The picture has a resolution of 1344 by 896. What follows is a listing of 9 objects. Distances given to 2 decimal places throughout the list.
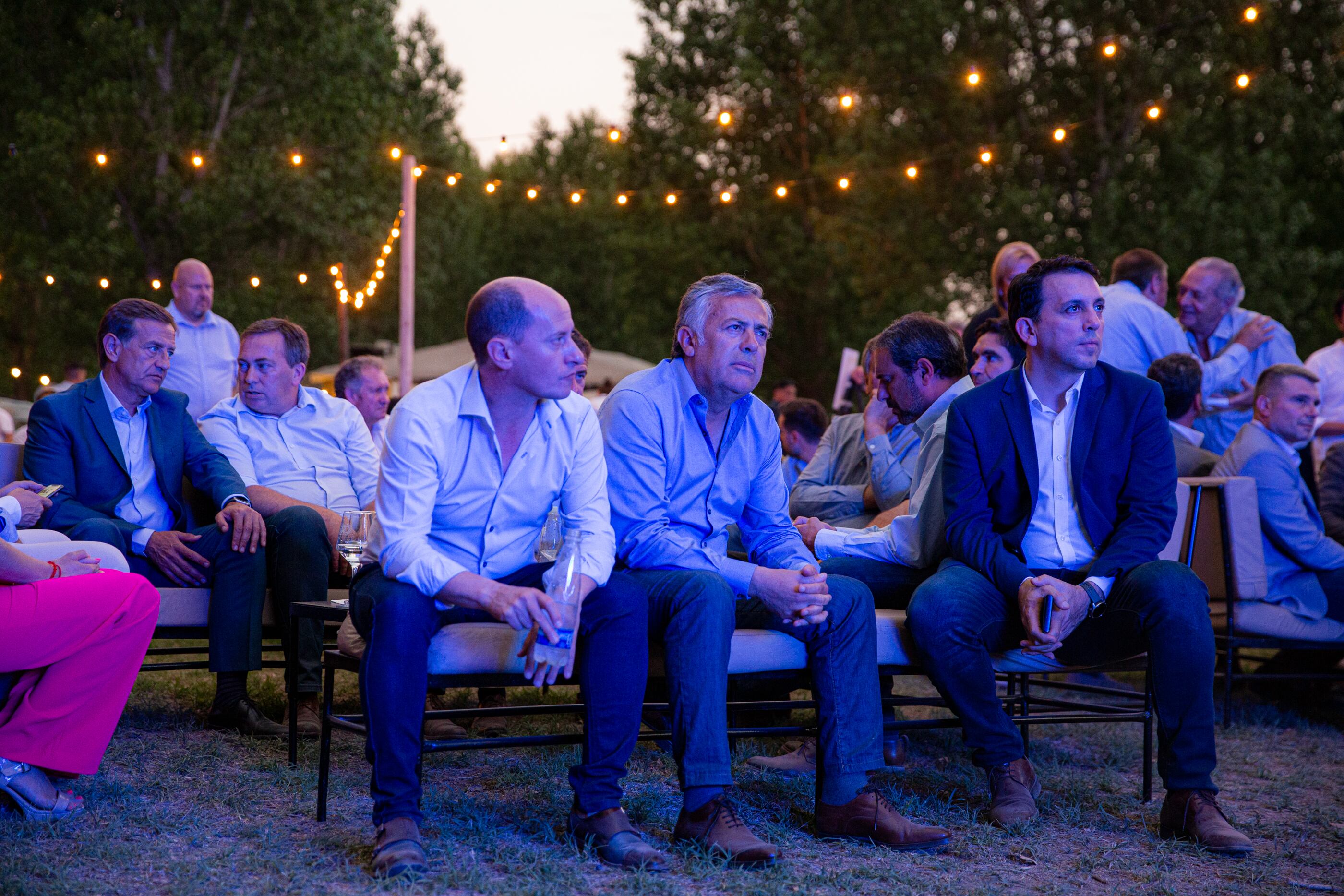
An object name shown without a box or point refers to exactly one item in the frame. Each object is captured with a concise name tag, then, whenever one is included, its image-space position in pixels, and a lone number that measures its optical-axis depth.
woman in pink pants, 2.88
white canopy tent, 16.95
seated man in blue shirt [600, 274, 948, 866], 2.76
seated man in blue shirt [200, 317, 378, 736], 4.36
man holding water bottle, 2.57
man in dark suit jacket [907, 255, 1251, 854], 3.03
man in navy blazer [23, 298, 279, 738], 3.85
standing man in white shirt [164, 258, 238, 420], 6.63
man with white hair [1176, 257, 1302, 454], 6.00
